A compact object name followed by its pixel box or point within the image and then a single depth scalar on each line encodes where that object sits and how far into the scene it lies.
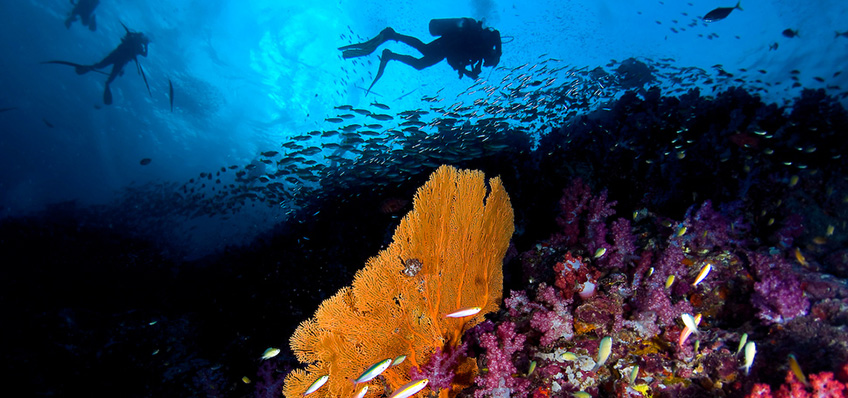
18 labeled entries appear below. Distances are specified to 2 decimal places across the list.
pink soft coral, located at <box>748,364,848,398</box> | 2.05
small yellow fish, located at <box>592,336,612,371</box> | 2.79
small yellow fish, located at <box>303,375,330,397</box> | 3.22
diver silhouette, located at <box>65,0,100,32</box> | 21.41
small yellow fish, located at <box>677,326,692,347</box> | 3.07
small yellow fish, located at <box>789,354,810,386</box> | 2.14
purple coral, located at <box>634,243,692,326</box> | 3.66
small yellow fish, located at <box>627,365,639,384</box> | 3.06
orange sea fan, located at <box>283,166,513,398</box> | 3.46
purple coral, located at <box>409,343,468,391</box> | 3.24
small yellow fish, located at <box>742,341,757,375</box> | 2.44
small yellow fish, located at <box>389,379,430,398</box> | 2.55
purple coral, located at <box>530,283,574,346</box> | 3.77
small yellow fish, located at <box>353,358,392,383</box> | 2.61
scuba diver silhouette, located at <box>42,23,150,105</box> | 14.85
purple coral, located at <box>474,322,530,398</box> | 3.34
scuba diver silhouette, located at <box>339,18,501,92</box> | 9.48
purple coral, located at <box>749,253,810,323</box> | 3.28
